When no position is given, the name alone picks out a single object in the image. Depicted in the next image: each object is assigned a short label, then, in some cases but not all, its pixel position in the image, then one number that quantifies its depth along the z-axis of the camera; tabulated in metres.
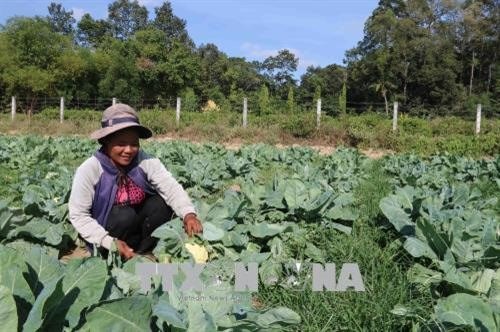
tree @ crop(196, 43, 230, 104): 44.44
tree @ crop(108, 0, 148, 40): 65.00
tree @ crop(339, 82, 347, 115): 34.36
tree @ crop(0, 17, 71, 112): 27.69
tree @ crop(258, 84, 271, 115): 26.13
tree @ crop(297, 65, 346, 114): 47.28
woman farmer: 3.15
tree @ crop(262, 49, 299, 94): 59.44
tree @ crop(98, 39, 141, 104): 36.31
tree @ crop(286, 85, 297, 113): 26.80
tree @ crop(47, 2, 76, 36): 69.69
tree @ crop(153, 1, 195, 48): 56.94
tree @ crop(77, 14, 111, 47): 60.12
